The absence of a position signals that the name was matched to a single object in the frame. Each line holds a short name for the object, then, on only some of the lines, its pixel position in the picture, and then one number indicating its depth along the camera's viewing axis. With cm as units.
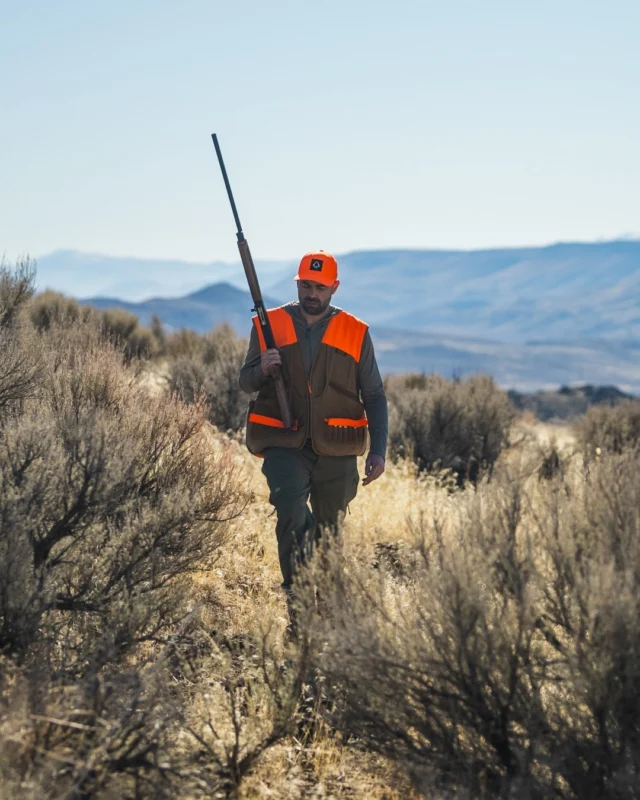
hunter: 1038
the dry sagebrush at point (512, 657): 637
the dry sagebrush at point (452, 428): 2400
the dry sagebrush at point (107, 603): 622
